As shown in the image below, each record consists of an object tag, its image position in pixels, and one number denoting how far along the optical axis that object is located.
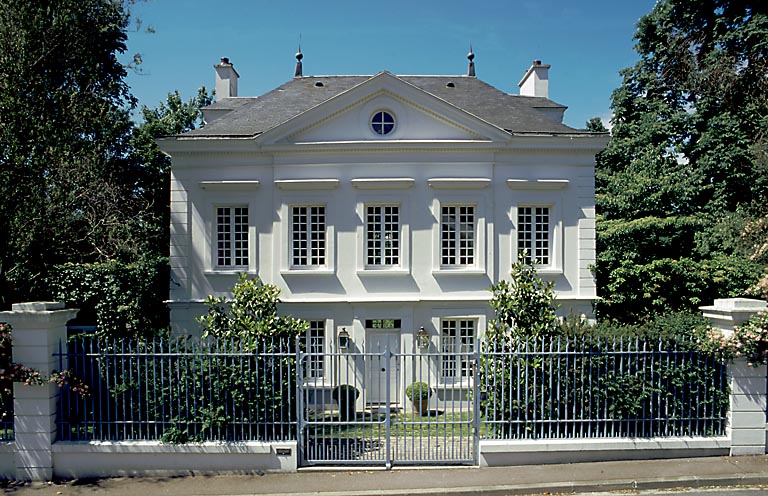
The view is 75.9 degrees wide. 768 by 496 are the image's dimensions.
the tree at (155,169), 23.34
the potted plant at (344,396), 11.92
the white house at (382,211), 15.19
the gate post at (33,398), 8.27
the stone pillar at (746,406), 8.88
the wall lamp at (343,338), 15.07
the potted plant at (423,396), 13.72
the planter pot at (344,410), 12.34
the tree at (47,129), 11.16
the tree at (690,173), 17.08
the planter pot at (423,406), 14.21
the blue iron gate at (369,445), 8.80
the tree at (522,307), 10.42
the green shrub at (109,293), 14.02
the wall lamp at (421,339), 15.05
